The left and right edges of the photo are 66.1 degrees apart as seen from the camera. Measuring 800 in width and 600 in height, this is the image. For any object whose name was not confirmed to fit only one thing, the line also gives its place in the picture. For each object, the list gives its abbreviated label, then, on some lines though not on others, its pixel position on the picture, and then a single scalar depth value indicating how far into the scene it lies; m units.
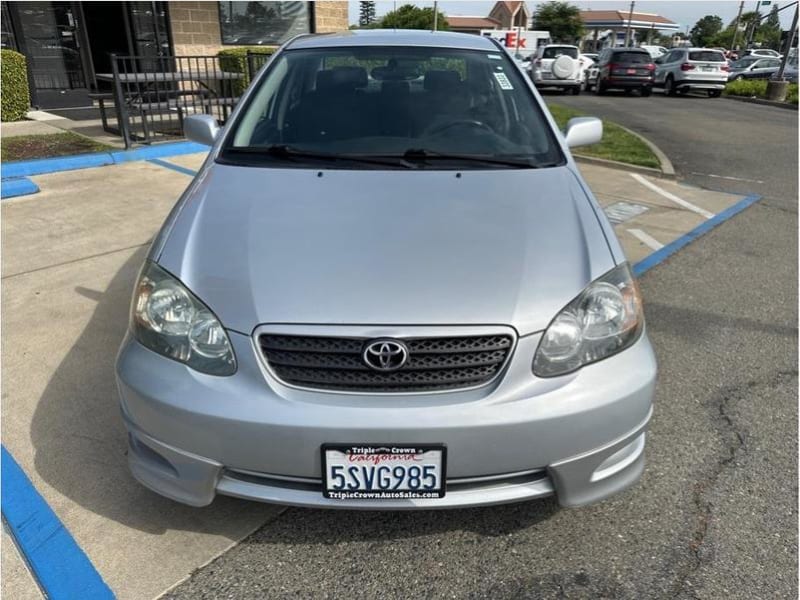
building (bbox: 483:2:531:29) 65.88
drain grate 6.06
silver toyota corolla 1.78
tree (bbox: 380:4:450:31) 45.78
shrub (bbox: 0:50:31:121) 9.27
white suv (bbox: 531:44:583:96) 21.42
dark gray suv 21.66
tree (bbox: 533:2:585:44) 61.38
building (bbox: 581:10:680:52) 76.12
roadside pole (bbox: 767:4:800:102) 20.34
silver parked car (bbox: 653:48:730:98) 21.58
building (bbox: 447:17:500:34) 68.06
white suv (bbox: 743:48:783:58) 41.42
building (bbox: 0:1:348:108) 11.45
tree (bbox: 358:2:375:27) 104.41
